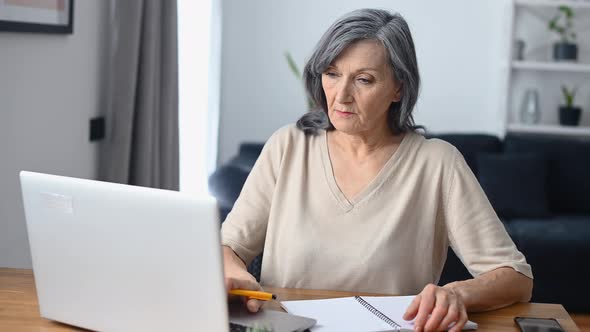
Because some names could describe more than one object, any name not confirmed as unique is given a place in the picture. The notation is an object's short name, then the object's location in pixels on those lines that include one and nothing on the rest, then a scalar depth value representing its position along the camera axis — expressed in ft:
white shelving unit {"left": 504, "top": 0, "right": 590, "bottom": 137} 18.19
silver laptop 4.61
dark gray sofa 14.25
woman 6.75
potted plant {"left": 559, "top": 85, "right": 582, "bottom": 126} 18.19
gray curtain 12.10
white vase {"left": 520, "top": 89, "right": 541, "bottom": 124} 18.30
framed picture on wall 9.43
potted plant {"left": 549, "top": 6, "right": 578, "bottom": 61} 18.01
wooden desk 5.47
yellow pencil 5.37
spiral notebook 5.36
